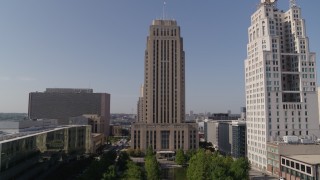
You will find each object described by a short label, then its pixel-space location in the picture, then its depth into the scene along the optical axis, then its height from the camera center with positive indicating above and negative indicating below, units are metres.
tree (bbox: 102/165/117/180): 63.93 -13.77
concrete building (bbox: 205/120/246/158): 133.38 -12.77
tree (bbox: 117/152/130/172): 101.75 -17.61
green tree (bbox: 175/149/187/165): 118.38 -18.38
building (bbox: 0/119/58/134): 87.19 -4.63
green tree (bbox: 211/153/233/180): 68.75 -13.89
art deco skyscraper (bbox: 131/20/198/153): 161.00 +19.19
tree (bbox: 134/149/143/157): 145.50 -20.10
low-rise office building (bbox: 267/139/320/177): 94.44 -11.83
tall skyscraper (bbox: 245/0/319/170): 109.12 +12.23
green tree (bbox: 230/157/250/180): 74.74 -14.80
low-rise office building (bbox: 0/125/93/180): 57.65 -9.90
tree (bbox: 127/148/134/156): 144.26 -19.44
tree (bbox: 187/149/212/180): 71.19 -14.27
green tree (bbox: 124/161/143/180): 66.85 -14.26
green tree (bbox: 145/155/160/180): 78.00 -15.76
